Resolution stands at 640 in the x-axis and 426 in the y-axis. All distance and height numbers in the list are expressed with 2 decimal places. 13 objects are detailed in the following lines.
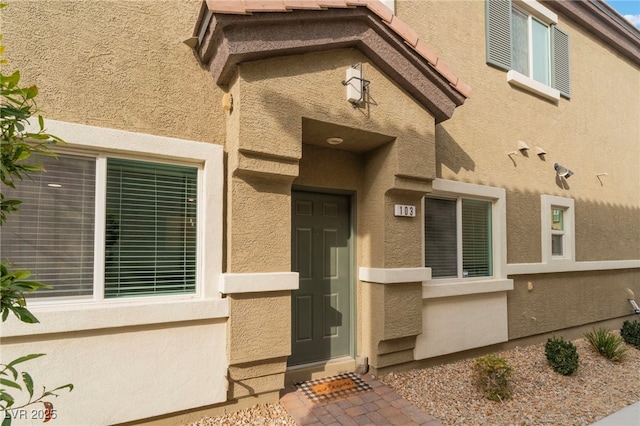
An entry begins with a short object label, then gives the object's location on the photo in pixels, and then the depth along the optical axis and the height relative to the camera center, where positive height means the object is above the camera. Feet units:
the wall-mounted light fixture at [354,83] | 14.08 +6.18
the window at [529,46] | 21.76 +12.78
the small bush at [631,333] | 22.19 -7.01
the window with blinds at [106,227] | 10.64 +0.10
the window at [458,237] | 18.64 -0.48
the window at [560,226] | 23.12 +0.19
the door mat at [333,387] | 14.05 -6.92
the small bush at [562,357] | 17.24 -6.67
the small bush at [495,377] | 14.44 -6.42
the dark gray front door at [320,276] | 16.06 -2.35
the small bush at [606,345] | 19.65 -6.99
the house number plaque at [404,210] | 15.99 +0.91
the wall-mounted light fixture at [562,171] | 23.54 +4.05
